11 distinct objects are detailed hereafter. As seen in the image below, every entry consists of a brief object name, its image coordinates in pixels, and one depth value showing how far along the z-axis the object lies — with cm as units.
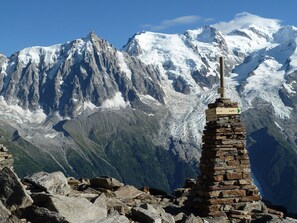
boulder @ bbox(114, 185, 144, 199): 2238
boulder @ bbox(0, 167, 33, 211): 1609
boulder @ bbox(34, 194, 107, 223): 1565
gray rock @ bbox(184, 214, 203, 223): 1788
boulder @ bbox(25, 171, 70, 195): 2020
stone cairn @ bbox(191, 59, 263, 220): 2122
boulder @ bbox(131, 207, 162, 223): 1697
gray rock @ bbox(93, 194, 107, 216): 1657
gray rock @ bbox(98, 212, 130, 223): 1566
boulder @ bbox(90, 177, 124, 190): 2377
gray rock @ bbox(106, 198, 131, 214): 1812
